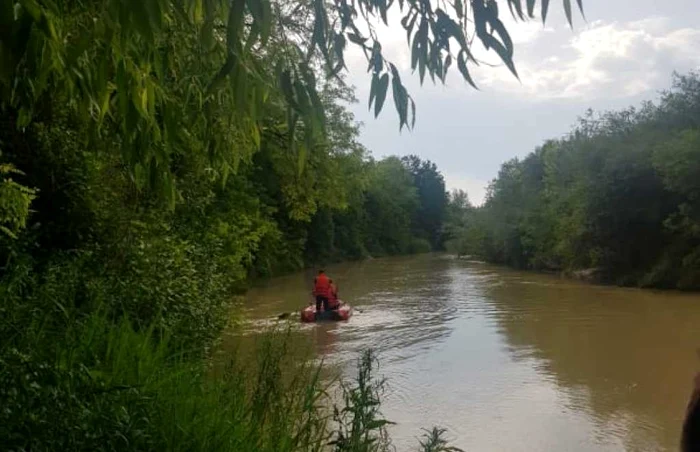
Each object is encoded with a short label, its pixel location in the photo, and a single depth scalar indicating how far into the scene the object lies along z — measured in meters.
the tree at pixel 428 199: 96.31
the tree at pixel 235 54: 1.43
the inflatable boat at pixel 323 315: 19.09
